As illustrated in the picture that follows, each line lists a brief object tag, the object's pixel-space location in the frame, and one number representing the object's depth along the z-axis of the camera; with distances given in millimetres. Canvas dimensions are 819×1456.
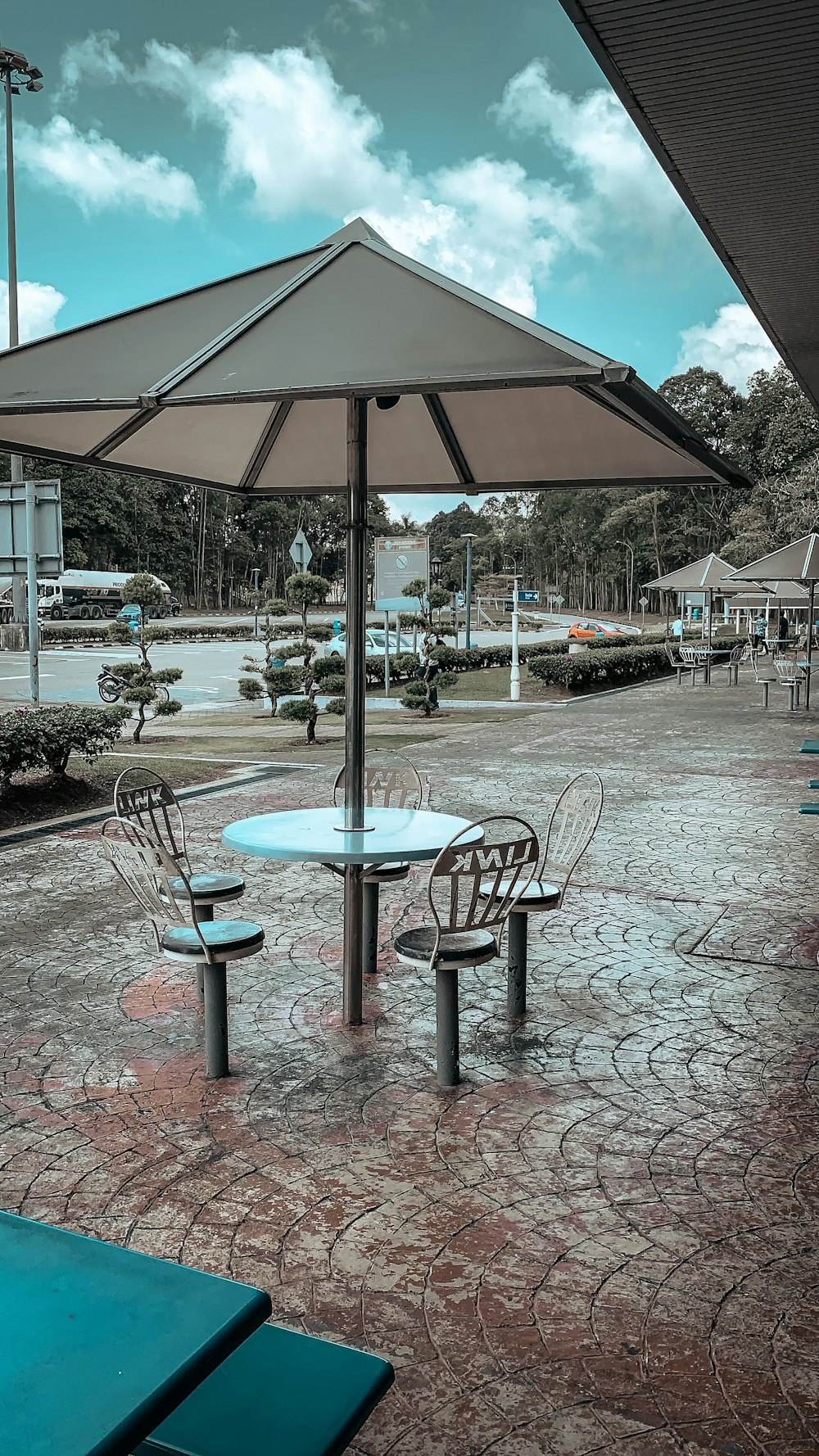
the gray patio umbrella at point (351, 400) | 2891
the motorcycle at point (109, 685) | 18078
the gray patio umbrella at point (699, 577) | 23875
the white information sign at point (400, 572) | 18703
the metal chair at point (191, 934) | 3816
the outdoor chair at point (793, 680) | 16859
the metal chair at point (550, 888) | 4371
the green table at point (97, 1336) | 1252
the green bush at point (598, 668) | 21625
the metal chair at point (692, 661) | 24650
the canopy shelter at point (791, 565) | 14969
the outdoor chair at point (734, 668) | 24333
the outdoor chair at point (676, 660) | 24469
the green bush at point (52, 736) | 8086
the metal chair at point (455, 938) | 3637
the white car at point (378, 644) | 24445
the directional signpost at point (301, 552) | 17062
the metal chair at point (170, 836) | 4395
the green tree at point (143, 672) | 12250
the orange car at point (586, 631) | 40756
